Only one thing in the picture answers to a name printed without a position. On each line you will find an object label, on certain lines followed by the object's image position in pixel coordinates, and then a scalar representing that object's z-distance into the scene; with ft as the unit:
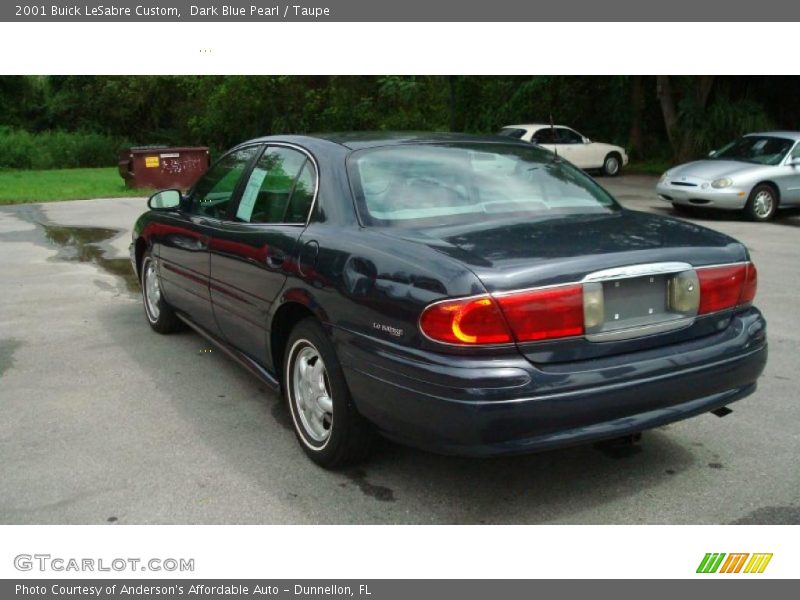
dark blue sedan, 10.18
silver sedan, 44.60
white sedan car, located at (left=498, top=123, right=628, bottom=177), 72.08
